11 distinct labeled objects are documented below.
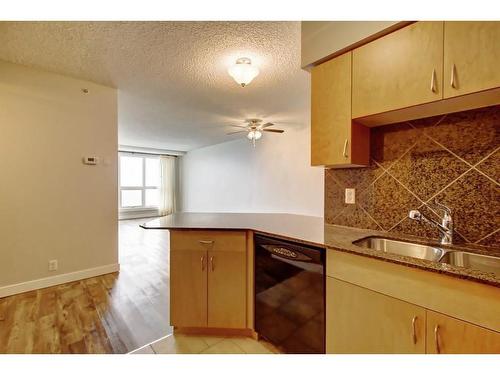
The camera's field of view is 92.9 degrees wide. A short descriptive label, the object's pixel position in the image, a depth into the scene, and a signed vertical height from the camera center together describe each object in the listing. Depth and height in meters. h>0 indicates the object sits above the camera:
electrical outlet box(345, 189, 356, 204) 1.84 -0.09
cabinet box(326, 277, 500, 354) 0.90 -0.62
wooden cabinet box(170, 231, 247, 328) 1.74 -0.70
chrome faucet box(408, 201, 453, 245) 1.34 -0.22
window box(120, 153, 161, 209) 8.07 +0.07
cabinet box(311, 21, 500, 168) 1.09 +0.56
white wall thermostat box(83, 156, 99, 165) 2.92 +0.28
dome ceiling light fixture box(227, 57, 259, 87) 2.45 +1.18
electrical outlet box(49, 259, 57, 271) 2.69 -0.94
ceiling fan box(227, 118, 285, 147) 4.65 +1.12
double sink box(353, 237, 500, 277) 1.16 -0.38
